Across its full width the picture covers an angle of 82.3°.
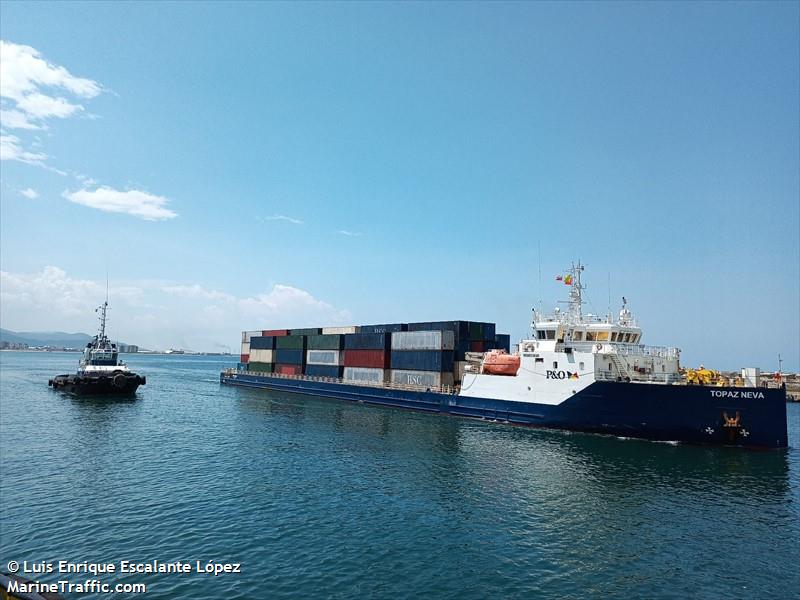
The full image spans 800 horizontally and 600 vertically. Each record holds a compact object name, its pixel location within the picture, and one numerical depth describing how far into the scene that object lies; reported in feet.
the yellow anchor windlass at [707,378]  115.75
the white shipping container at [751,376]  108.88
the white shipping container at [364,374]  195.62
